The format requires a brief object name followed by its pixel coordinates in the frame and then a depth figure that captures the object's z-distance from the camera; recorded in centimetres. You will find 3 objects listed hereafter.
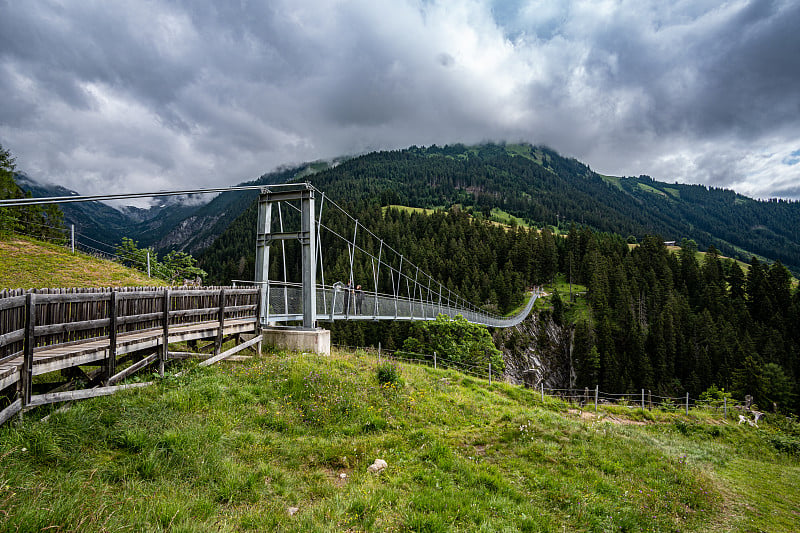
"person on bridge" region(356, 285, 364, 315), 1606
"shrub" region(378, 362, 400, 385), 938
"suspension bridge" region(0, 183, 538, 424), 439
